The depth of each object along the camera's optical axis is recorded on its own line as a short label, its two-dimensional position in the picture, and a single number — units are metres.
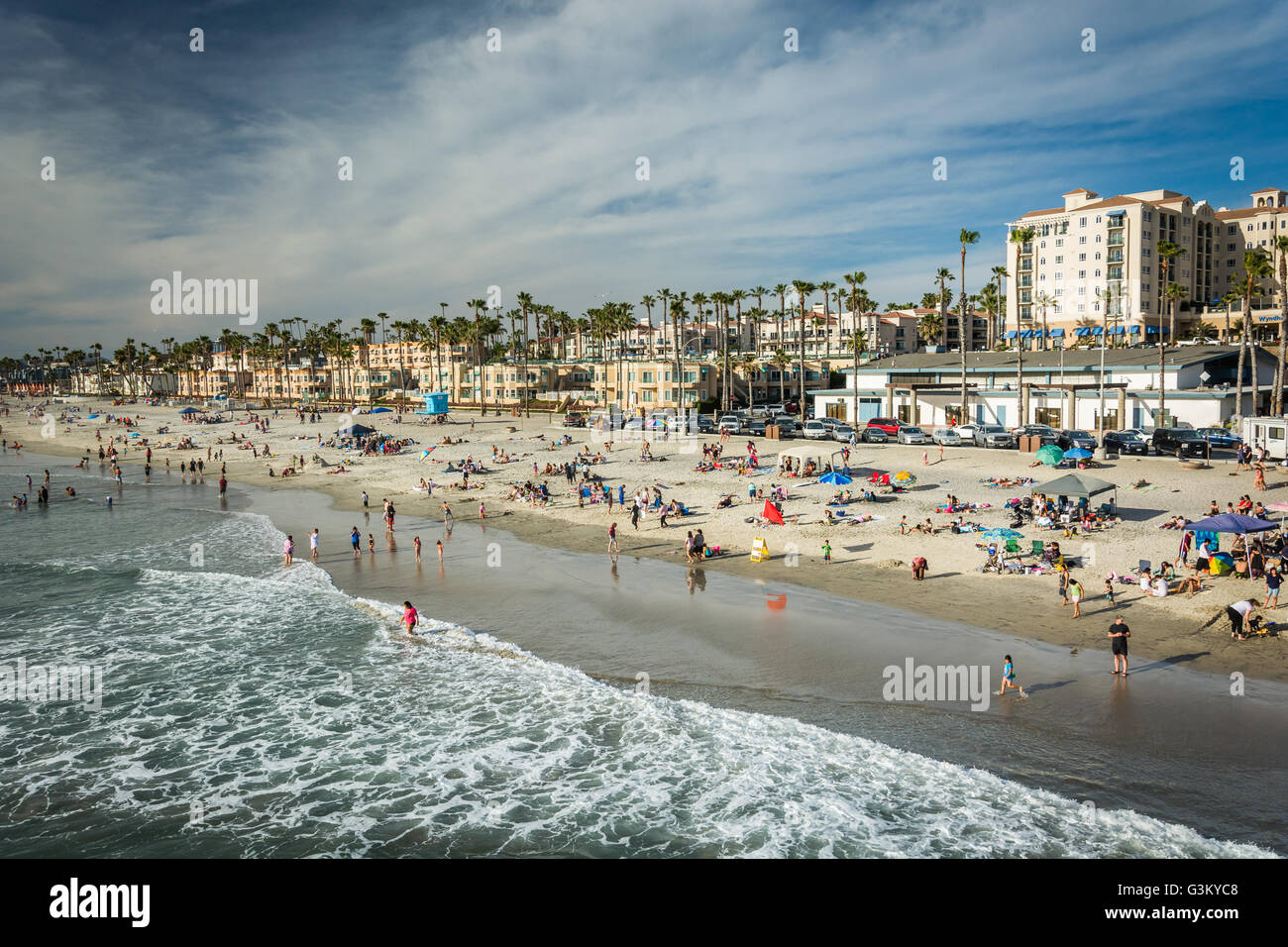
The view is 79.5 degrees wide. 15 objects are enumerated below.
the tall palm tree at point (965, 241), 56.98
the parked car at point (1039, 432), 48.11
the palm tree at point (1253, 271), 50.50
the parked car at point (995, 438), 49.75
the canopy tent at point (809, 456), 43.03
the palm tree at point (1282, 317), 48.78
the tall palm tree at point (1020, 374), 57.75
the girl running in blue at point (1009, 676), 16.97
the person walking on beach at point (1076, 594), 21.46
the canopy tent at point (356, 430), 69.00
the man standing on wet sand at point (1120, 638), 17.38
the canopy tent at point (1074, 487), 28.03
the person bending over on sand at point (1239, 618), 19.16
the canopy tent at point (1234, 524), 22.02
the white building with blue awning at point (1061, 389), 56.38
